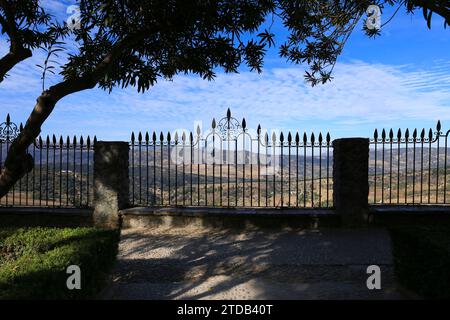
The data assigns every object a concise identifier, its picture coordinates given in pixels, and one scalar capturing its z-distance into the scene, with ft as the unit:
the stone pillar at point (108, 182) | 31.50
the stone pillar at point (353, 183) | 30.63
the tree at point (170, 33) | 18.70
